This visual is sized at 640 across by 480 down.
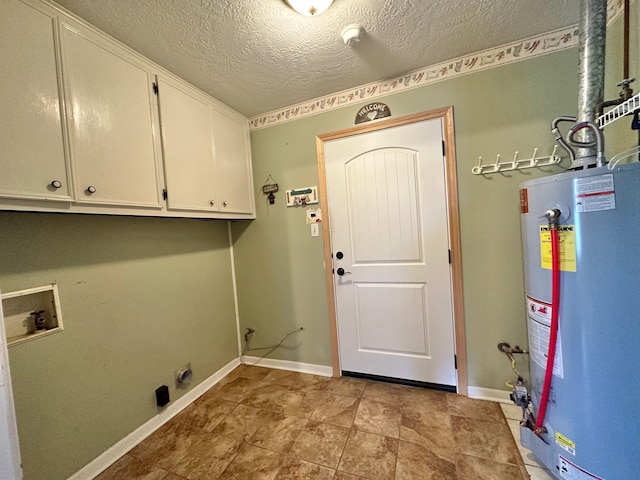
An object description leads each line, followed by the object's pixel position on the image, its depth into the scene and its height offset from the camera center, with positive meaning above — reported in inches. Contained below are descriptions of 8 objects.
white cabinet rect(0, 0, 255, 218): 38.3 +24.4
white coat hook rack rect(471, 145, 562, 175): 60.5 +13.9
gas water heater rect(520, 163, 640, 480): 34.4 -16.1
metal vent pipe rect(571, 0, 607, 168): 43.8 +27.3
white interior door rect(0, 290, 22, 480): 28.9 -20.9
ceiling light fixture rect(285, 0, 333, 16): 45.7 +42.7
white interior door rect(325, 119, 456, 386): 71.3 -7.6
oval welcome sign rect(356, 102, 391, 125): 74.4 +35.7
